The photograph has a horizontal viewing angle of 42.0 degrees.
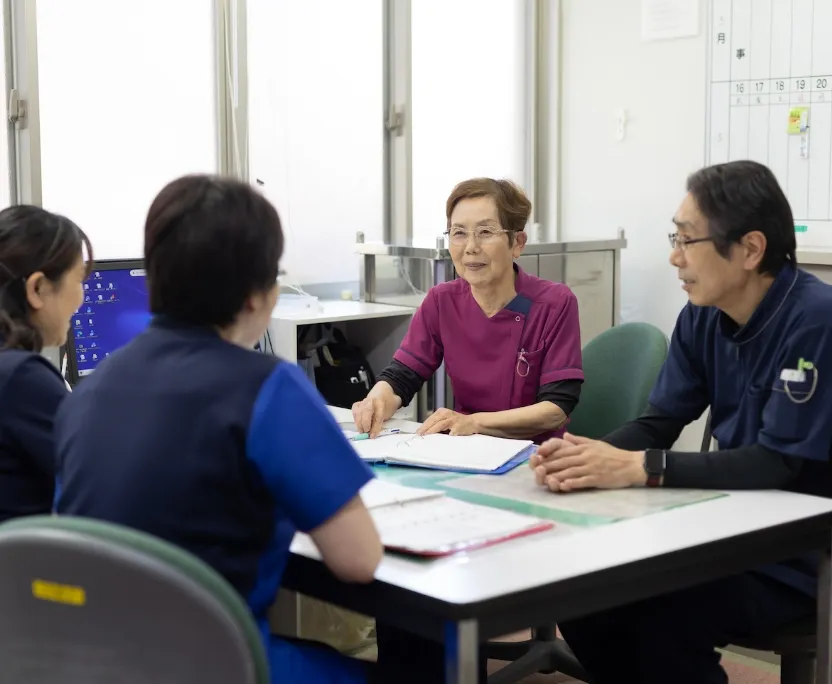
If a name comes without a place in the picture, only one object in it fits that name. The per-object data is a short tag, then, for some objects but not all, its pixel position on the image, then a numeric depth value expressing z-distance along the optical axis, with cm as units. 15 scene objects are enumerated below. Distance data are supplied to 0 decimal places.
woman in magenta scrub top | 258
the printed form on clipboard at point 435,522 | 149
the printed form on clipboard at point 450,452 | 201
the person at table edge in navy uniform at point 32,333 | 170
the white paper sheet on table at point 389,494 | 171
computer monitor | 265
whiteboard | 367
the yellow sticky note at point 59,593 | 108
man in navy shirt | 185
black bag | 349
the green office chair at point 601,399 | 261
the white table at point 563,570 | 131
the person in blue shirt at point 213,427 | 126
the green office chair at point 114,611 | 104
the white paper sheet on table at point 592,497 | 172
